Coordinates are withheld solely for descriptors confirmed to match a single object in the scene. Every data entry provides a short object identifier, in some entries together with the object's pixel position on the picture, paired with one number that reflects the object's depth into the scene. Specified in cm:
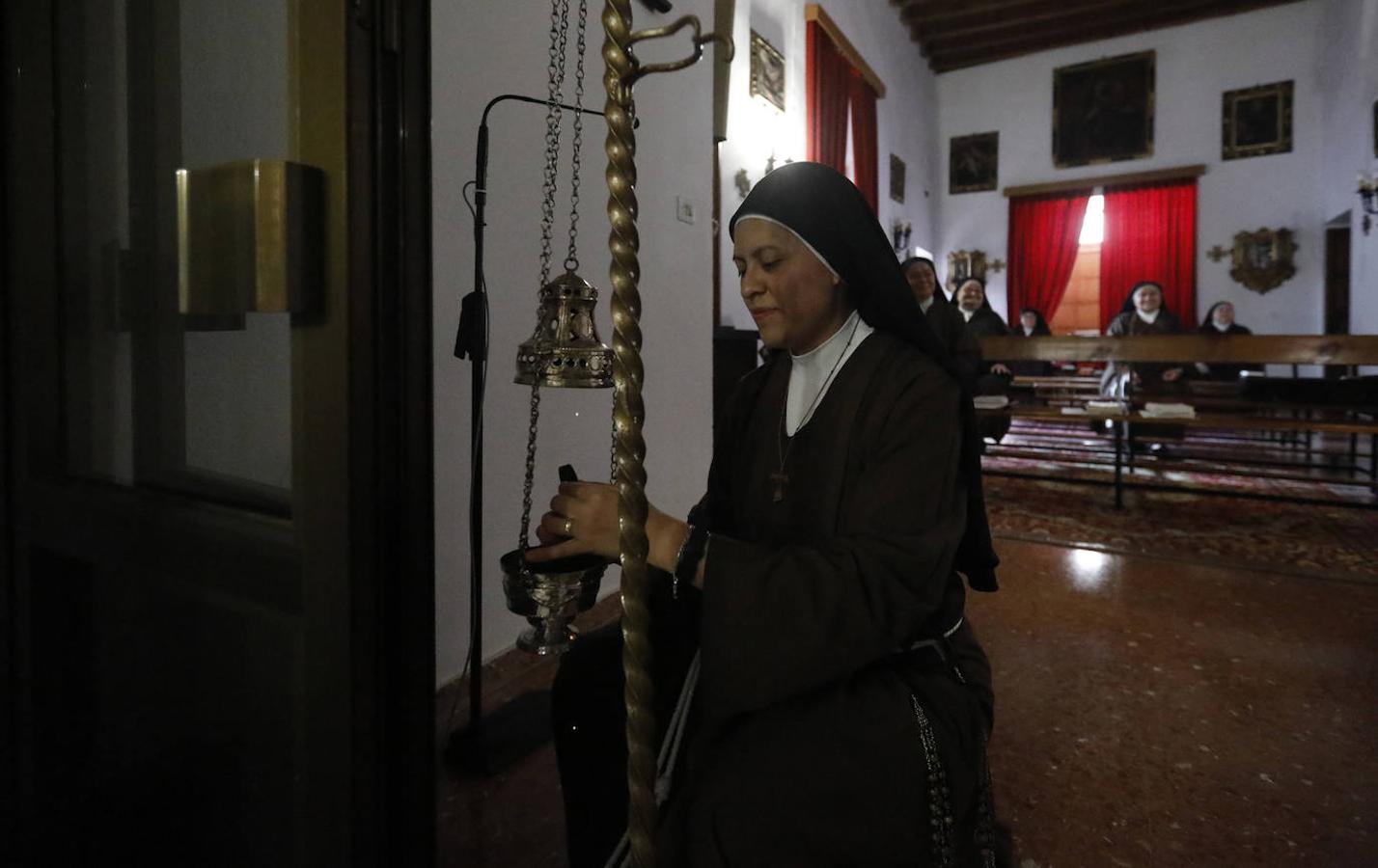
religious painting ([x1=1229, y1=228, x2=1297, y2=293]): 945
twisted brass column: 61
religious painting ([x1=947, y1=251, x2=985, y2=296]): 1111
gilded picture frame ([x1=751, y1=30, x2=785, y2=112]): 521
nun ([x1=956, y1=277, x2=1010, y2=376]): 666
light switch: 320
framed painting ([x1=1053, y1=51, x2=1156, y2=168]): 1004
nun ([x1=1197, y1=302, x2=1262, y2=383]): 807
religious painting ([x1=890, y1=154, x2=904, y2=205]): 916
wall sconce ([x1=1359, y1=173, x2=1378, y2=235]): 714
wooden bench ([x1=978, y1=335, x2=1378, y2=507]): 443
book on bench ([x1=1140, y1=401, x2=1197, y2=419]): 449
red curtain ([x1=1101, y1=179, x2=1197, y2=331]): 1012
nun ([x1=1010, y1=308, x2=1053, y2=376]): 941
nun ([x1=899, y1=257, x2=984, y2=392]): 432
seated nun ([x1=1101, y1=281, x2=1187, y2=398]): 628
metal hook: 58
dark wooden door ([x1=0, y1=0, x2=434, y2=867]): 71
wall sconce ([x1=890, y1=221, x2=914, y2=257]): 927
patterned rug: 343
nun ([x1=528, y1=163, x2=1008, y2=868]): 90
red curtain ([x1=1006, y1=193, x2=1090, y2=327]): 1079
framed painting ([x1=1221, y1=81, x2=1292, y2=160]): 937
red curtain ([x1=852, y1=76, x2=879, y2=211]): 752
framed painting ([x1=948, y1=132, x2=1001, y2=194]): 1095
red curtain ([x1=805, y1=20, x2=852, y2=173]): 630
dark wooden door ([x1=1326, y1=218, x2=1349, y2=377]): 918
